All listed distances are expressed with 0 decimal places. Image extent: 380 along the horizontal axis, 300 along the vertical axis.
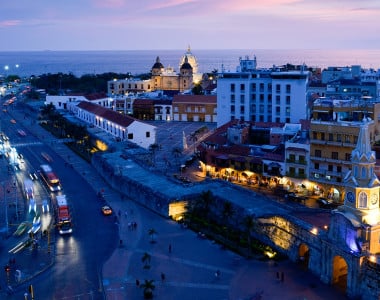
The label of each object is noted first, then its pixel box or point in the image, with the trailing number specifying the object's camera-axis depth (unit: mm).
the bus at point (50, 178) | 50469
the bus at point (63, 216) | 39272
